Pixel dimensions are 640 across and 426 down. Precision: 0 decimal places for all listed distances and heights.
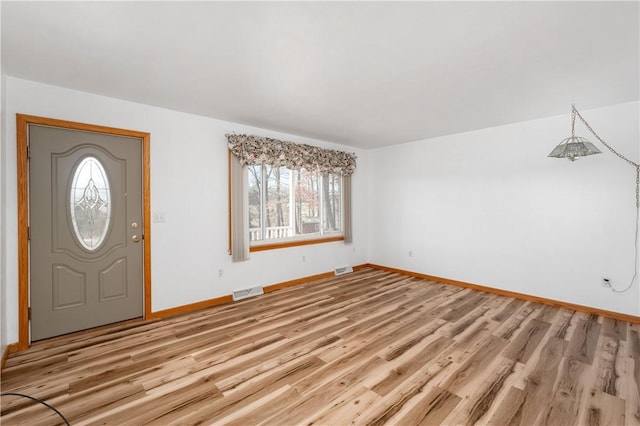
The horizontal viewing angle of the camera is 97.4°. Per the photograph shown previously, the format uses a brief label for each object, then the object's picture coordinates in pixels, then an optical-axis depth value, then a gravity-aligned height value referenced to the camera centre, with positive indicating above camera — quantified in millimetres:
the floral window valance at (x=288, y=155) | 4105 +933
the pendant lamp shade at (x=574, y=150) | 3033 +650
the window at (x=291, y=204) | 4520 +123
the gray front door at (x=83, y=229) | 2822 -194
